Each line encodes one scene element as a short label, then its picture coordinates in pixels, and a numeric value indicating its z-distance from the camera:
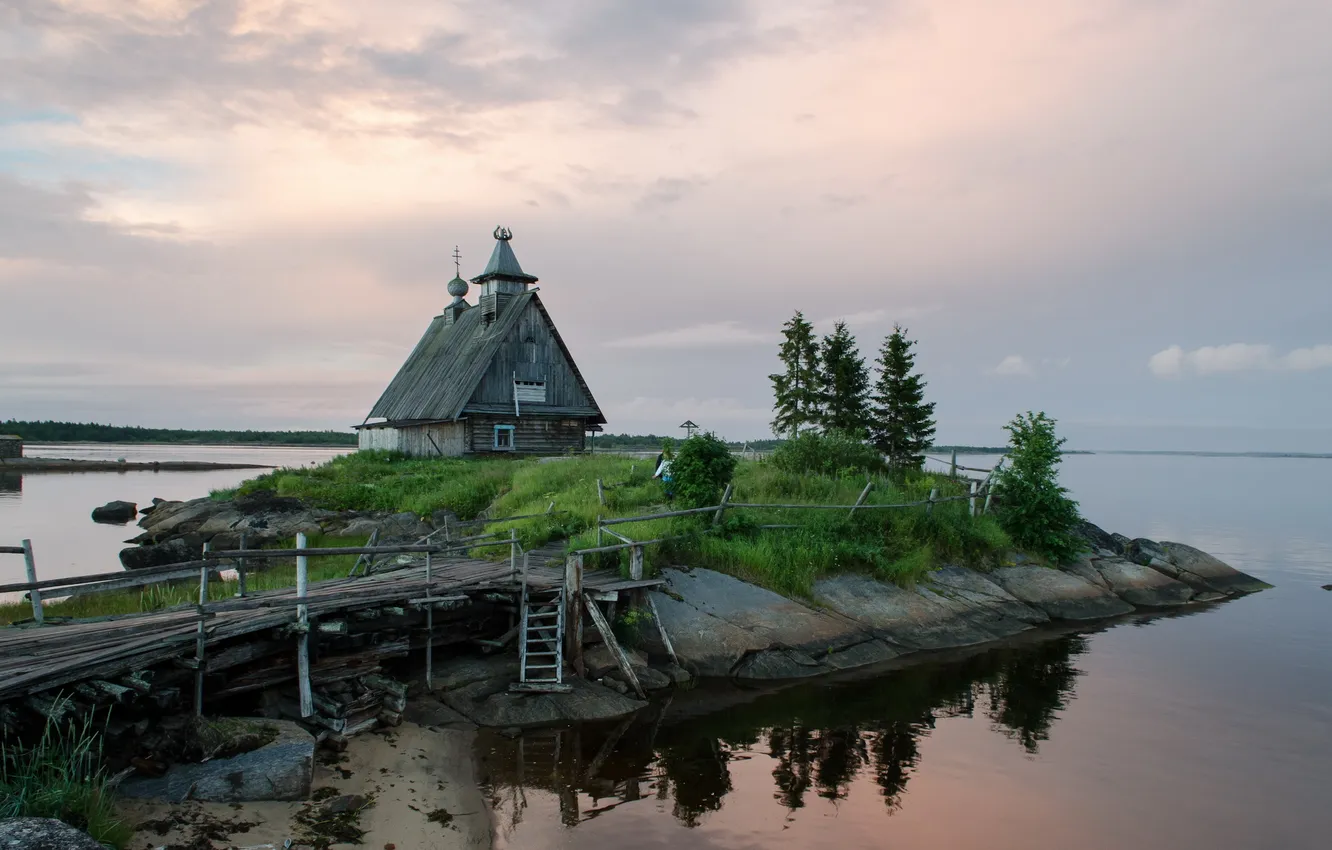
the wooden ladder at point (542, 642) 13.16
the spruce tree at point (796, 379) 41.56
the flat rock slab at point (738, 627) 15.50
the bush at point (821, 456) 26.64
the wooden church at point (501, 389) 37.78
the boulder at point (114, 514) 39.62
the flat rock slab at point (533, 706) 12.33
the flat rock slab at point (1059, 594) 22.05
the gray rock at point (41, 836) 6.21
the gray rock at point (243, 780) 8.61
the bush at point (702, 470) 20.58
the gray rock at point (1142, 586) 24.22
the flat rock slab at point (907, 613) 18.09
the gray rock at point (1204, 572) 26.75
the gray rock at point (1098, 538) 29.23
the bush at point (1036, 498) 24.95
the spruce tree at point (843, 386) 38.97
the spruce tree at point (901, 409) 37.62
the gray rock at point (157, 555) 22.16
